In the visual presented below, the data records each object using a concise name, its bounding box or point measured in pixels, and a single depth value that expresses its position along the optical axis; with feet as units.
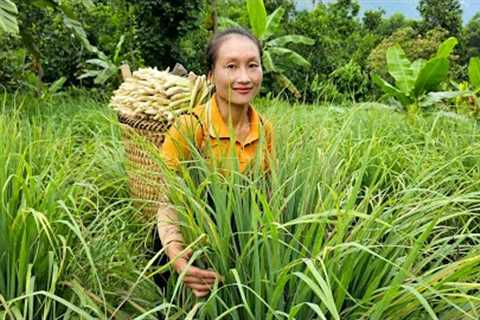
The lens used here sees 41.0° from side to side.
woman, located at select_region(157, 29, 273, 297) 5.14
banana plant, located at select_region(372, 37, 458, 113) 16.61
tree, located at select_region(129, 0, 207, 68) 27.84
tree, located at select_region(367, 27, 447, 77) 51.60
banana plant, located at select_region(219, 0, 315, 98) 24.00
